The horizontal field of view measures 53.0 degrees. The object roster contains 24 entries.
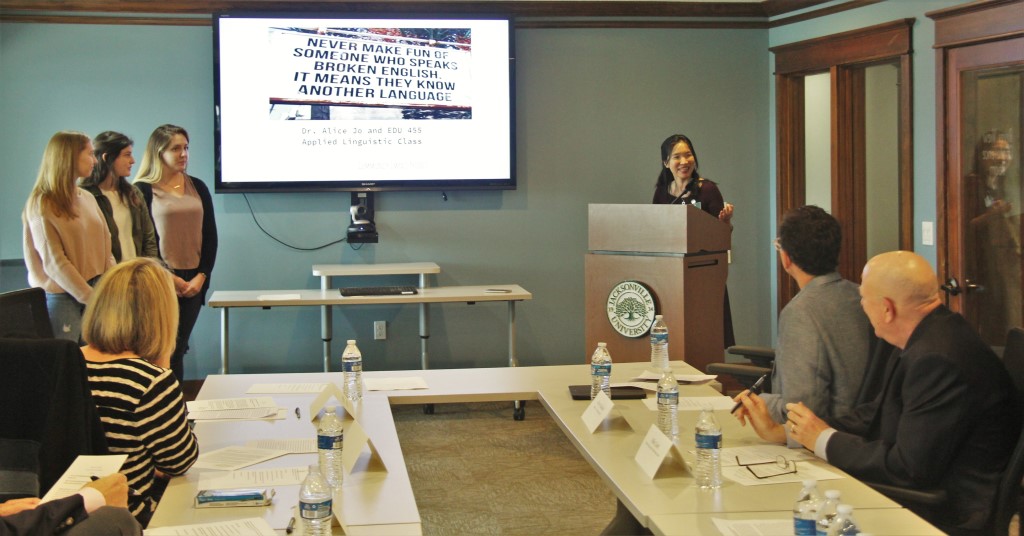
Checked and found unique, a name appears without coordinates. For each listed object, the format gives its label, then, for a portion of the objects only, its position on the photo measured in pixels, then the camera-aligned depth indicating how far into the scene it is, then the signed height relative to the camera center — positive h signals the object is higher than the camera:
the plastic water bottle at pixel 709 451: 2.29 -0.47
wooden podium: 4.28 -0.14
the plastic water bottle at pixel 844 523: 1.76 -0.50
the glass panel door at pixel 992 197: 4.83 +0.20
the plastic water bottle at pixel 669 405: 2.78 -0.44
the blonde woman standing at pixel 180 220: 5.42 +0.16
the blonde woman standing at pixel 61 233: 4.55 +0.08
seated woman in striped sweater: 2.41 -0.29
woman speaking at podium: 5.20 +0.31
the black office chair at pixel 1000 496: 2.36 -0.59
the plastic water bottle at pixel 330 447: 2.37 -0.46
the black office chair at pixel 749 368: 3.76 -0.47
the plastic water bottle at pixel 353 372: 3.40 -0.41
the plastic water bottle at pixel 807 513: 1.86 -0.49
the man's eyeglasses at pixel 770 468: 2.39 -0.54
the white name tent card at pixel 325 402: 2.95 -0.45
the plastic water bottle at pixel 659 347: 3.70 -0.38
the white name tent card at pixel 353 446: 2.37 -0.46
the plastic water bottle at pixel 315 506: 1.96 -0.49
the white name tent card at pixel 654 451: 2.34 -0.48
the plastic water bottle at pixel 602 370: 3.28 -0.40
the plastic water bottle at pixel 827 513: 1.84 -0.50
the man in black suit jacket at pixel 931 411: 2.35 -0.40
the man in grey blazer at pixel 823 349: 2.85 -0.30
